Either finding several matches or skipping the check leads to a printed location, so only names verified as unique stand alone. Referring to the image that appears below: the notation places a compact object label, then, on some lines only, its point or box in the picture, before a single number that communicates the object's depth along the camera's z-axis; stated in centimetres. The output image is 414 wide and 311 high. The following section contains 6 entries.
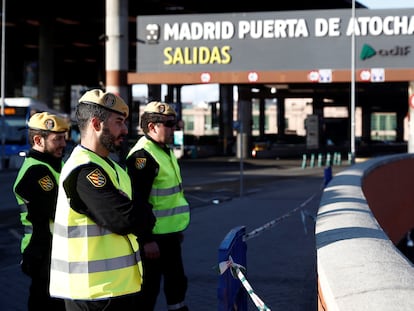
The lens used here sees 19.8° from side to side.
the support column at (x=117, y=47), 6086
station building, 5832
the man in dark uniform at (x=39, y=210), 804
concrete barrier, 461
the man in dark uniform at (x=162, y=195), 918
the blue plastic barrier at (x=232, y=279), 748
